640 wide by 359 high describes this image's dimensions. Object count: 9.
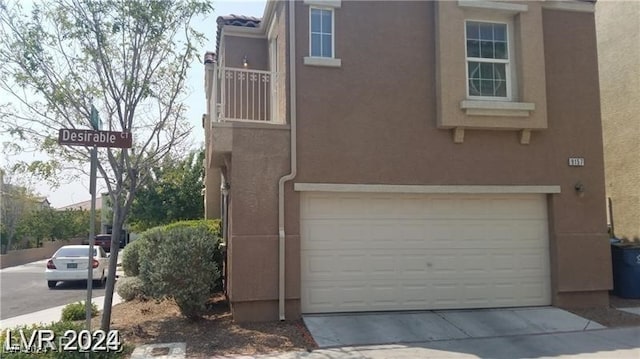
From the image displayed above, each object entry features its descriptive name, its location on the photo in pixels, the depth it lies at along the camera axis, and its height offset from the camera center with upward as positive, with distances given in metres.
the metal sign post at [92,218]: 5.93 -0.04
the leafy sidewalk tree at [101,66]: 7.58 +2.23
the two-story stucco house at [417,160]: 8.50 +0.88
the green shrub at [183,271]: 7.98 -0.92
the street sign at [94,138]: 6.11 +0.93
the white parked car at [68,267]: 16.52 -1.68
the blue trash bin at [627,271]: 10.37 -1.30
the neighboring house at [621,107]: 12.85 +2.62
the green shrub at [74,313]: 9.34 -1.80
